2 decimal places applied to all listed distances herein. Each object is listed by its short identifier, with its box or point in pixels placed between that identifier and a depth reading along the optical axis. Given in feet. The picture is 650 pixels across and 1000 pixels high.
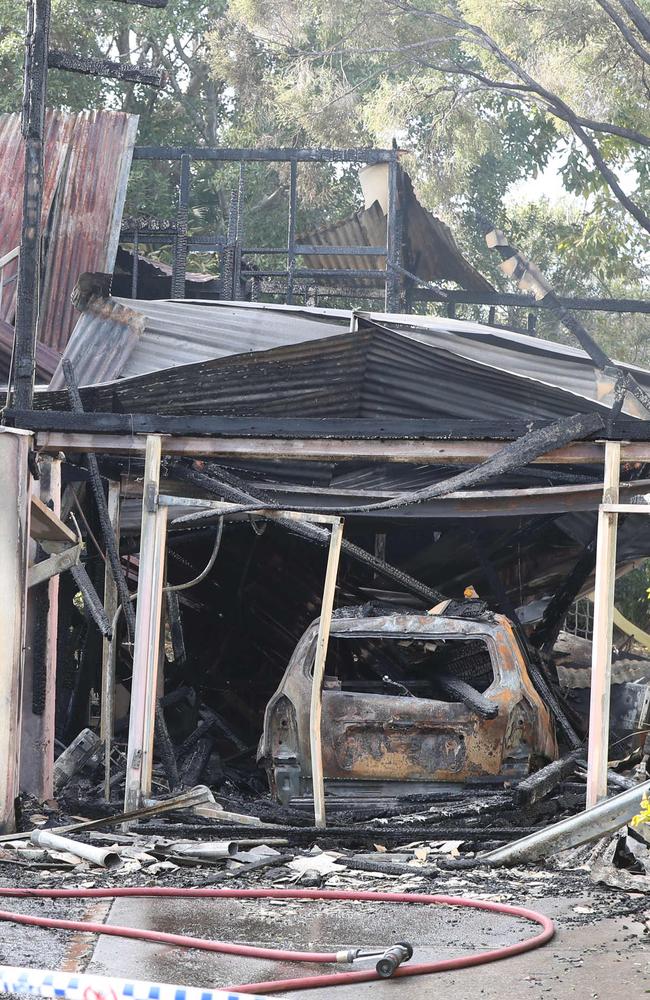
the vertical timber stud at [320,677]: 56.54
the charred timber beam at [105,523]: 63.05
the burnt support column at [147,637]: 57.93
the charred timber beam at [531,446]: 56.65
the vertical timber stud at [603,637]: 55.06
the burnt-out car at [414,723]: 58.85
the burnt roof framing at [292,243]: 125.90
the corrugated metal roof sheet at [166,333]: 82.89
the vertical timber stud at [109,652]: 63.98
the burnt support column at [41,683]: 62.54
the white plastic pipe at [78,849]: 48.16
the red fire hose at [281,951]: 32.12
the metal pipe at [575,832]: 49.94
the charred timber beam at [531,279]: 115.12
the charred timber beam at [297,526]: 65.16
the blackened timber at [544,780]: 55.57
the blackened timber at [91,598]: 64.85
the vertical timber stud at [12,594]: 55.26
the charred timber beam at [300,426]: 57.62
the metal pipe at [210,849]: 50.16
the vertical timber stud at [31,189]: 62.69
